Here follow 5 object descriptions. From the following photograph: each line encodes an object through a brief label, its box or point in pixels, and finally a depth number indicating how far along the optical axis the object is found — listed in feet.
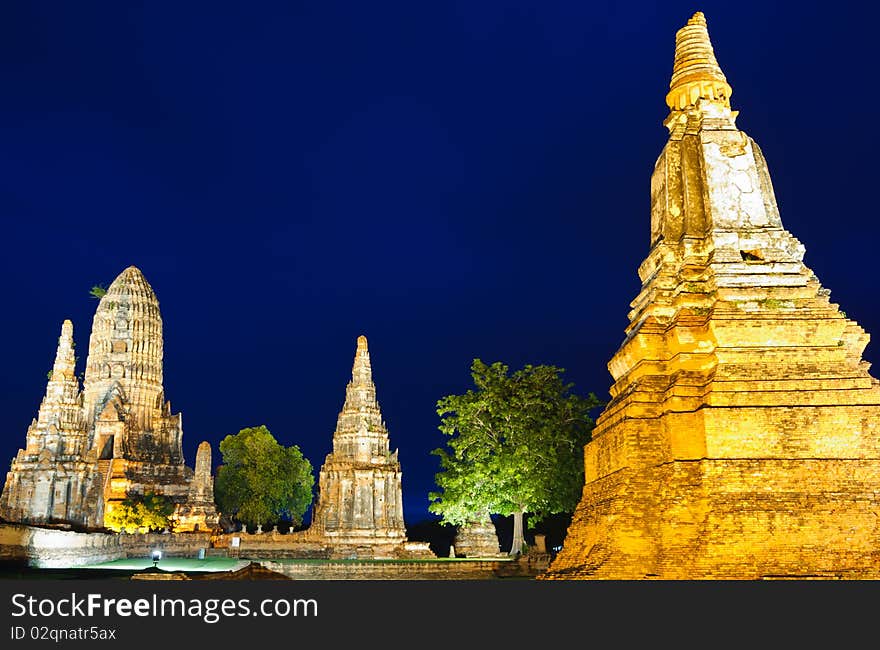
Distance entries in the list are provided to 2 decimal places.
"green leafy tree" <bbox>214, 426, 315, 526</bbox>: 208.03
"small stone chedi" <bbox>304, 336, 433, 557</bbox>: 154.30
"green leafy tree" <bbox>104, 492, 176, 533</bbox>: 185.26
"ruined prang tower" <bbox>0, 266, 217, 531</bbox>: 146.82
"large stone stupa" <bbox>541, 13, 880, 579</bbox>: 43.47
